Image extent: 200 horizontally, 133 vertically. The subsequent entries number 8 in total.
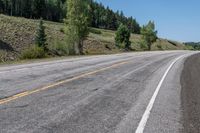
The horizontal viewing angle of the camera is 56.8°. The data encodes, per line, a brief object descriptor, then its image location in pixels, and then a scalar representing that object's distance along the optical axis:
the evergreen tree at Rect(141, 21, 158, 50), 52.38
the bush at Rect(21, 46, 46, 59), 17.19
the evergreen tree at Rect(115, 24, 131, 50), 42.87
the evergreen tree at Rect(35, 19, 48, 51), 29.24
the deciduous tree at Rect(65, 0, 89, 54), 25.85
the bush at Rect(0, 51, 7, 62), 27.55
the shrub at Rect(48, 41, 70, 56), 28.11
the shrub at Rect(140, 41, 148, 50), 50.41
